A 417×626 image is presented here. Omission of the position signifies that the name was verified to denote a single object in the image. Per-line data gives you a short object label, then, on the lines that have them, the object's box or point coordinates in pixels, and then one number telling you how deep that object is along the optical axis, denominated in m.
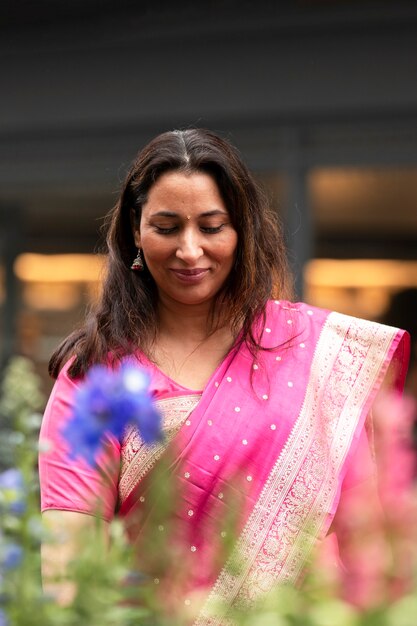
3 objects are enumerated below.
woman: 3.96
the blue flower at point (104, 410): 2.69
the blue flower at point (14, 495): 2.90
